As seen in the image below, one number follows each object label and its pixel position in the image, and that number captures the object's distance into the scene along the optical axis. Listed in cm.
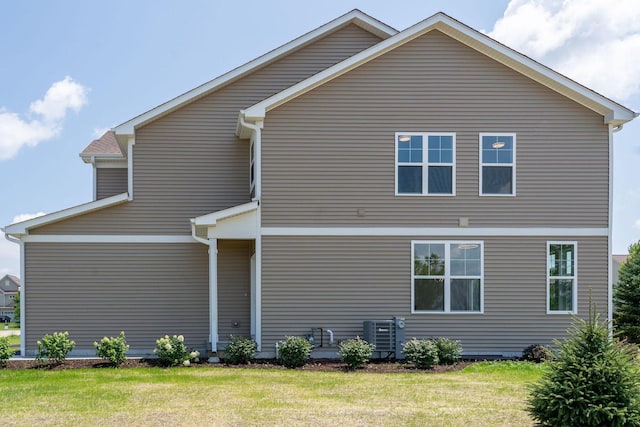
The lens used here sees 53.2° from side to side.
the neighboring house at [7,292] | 8201
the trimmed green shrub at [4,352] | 1348
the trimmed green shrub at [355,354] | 1282
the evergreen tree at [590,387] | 727
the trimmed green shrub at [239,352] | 1345
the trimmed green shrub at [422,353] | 1305
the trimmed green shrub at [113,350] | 1317
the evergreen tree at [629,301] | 2009
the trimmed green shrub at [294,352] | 1316
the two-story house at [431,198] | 1423
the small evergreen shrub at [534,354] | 1365
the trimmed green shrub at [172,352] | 1317
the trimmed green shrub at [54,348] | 1345
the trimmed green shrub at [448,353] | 1349
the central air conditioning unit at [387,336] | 1391
